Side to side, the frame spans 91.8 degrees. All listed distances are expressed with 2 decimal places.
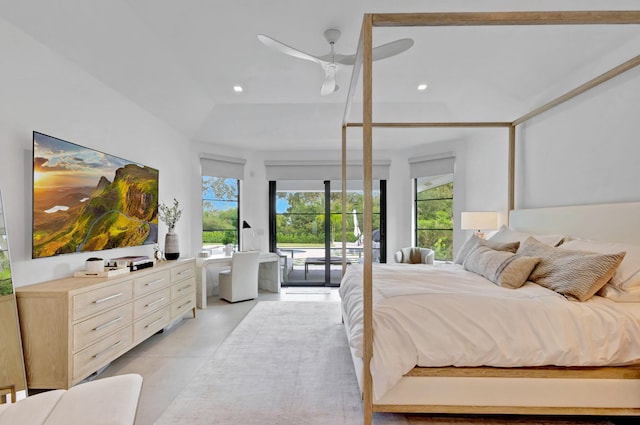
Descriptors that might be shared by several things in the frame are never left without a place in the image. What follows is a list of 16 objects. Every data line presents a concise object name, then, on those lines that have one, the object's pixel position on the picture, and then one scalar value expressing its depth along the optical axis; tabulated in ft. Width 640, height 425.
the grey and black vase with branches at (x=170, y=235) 12.00
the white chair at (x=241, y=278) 14.80
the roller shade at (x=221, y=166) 16.71
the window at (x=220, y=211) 17.17
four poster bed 5.60
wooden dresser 6.68
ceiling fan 7.41
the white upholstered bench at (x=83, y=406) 3.99
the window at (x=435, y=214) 16.80
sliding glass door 18.75
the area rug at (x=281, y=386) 6.19
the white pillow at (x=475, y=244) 9.18
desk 13.98
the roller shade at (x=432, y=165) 16.49
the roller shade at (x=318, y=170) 18.30
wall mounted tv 7.43
